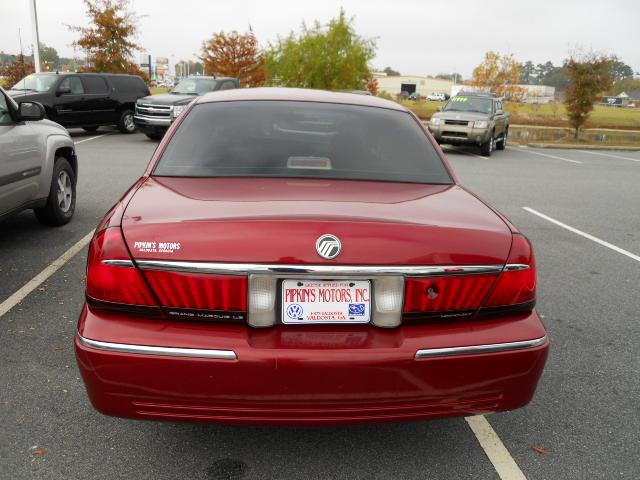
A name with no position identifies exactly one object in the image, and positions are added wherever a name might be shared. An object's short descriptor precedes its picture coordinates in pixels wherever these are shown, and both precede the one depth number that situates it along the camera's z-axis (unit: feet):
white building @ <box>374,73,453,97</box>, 466.45
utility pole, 77.10
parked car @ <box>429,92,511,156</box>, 55.26
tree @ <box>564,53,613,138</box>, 77.00
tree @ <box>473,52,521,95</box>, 152.97
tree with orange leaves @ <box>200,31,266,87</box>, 110.32
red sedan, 7.04
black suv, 54.70
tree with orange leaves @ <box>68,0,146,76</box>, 82.64
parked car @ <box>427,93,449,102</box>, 346.78
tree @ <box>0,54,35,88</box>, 85.40
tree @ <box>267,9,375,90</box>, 83.05
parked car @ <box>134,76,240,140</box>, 55.11
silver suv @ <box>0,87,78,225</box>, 17.11
